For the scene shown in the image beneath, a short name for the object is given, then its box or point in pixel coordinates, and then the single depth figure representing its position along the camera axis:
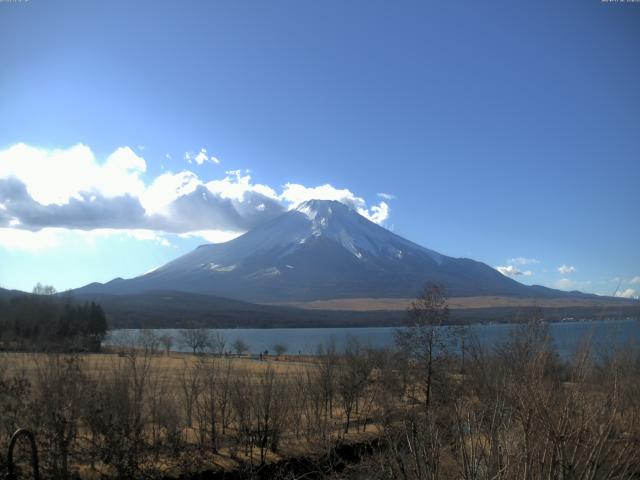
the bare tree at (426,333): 26.53
